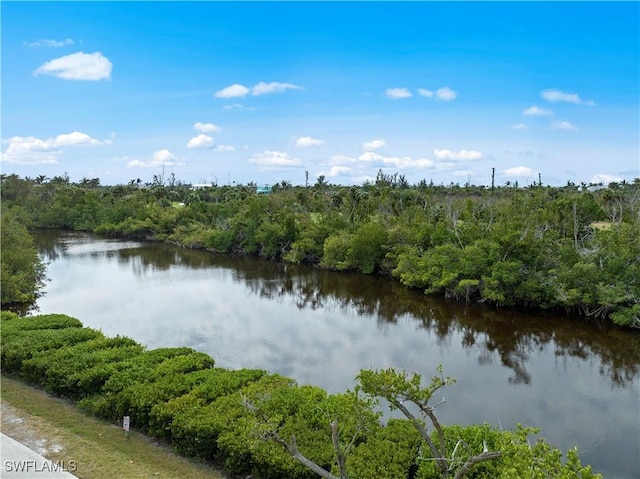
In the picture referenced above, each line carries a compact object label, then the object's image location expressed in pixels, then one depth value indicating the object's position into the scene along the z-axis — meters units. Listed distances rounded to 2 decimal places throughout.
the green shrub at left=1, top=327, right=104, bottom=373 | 14.20
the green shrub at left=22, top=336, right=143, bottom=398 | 13.01
